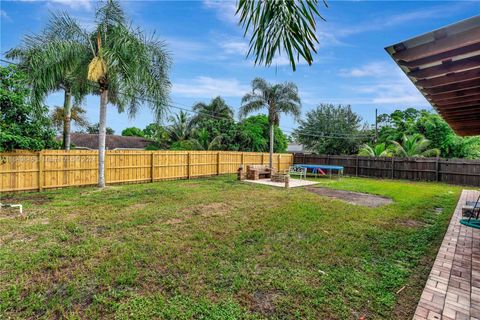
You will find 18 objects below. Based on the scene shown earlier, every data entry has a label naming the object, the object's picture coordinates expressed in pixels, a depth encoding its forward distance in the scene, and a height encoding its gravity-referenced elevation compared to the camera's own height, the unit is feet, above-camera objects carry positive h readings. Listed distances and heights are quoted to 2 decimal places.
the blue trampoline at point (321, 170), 48.52 -3.13
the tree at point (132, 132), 143.14 +12.19
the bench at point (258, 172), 43.19 -3.06
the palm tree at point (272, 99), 50.67 +11.71
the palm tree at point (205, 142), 65.05 +3.27
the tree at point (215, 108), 78.28 +14.72
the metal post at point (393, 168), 50.98 -2.24
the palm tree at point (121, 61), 28.73 +11.19
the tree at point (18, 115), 22.79 +3.56
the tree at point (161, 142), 78.42 +3.80
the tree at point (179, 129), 76.23 +7.57
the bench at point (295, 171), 54.37 -3.53
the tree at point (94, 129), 119.55 +10.96
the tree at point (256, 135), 72.33 +6.09
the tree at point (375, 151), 59.16 +1.43
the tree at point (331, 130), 82.07 +9.37
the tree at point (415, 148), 52.95 +2.07
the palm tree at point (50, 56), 26.61 +10.91
